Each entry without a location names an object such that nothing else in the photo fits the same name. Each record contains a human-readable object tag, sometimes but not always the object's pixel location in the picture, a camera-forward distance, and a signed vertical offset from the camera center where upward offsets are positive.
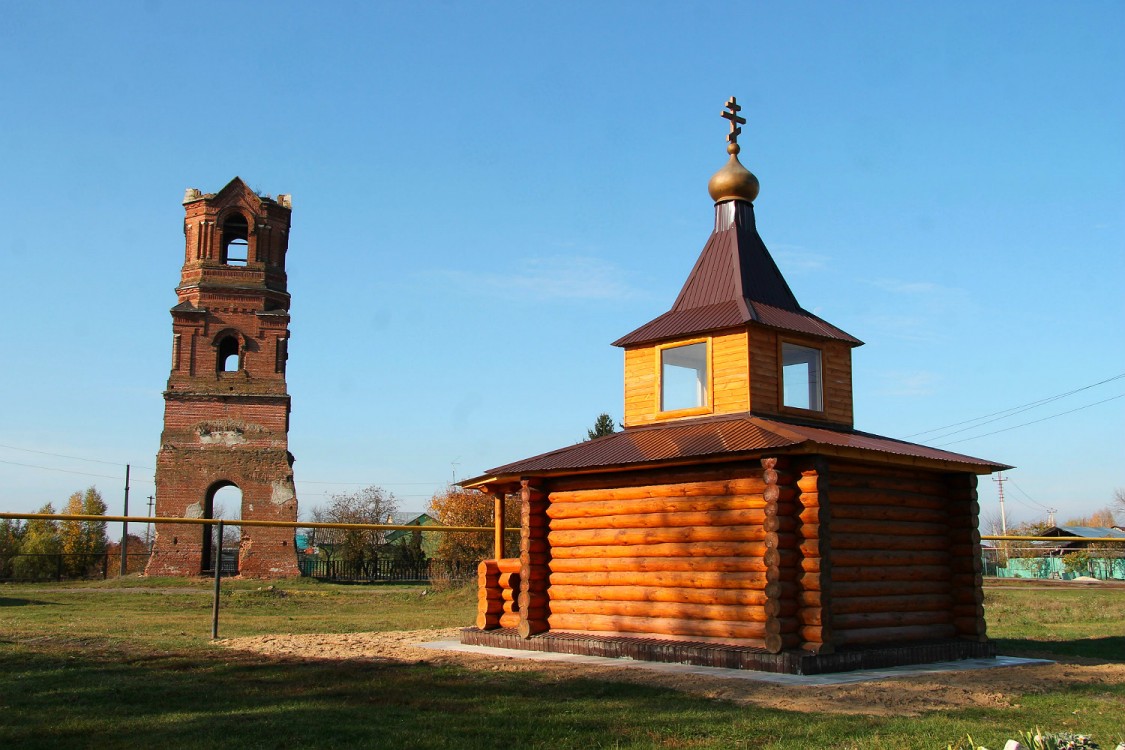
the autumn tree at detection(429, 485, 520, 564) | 42.28 -0.12
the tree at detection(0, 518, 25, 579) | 29.25 -1.04
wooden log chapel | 11.34 -0.04
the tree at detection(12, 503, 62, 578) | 30.50 -1.38
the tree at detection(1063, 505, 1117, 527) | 94.40 -0.23
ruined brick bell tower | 30.45 +3.94
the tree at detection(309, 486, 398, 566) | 40.94 -0.91
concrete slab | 10.48 -1.76
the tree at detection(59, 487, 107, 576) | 43.66 -1.05
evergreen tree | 42.66 +3.89
